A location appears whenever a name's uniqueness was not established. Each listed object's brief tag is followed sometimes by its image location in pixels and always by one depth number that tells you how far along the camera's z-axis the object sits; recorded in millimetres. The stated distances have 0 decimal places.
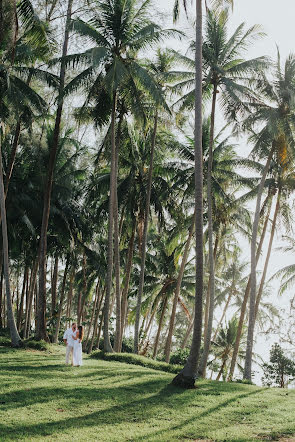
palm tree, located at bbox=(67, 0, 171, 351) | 17922
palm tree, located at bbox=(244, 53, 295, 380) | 19859
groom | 14471
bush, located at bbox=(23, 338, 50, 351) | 17781
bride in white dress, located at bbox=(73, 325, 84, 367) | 14383
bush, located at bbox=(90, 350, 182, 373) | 17128
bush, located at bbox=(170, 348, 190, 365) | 28391
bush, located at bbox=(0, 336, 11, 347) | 18031
